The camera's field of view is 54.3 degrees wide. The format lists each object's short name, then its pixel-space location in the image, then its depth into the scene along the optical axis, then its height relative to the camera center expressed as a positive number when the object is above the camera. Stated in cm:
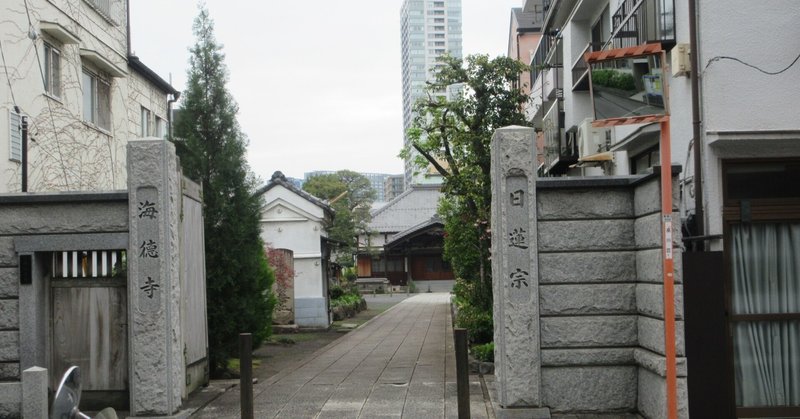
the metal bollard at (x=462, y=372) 777 -129
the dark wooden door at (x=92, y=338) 989 -107
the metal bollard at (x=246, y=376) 841 -138
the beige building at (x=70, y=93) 1441 +357
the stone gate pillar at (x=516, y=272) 898 -33
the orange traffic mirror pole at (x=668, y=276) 733 -35
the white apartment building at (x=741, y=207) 895 +37
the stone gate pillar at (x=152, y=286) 922 -40
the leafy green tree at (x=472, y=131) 1562 +238
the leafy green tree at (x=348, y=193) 5731 +442
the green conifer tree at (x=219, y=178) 1338 +126
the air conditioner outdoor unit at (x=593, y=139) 1457 +193
